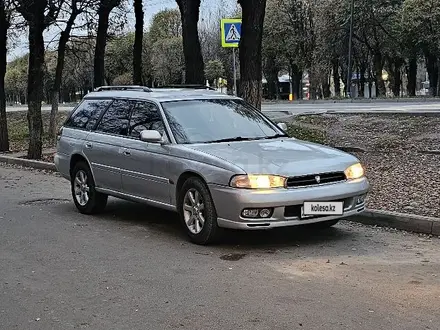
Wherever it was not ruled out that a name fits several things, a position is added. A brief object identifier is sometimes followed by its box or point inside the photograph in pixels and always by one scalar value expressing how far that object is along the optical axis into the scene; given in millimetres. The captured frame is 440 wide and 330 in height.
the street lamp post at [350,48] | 40512
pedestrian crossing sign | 12508
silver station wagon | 6469
